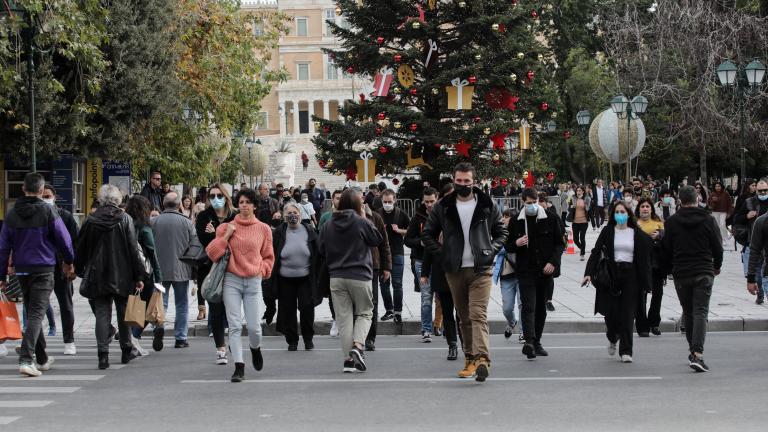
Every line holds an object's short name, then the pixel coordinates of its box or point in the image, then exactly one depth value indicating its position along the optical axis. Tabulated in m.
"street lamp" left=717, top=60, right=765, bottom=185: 27.12
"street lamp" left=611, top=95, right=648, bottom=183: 31.62
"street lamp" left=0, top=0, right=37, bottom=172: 17.67
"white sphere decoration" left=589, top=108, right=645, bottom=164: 39.53
